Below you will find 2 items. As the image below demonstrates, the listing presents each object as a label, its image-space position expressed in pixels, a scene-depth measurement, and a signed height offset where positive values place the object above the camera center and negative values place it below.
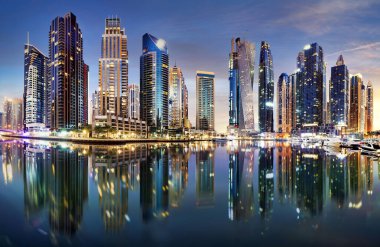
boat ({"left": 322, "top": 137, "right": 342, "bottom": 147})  90.36 -5.62
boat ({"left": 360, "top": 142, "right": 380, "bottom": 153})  57.53 -4.31
